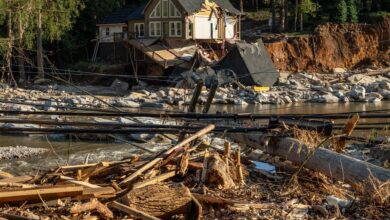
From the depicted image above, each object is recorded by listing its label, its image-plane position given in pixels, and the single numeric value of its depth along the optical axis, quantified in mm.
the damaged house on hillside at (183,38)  43156
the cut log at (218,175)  7461
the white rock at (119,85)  44562
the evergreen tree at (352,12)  53000
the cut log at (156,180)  6902
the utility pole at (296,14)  53281
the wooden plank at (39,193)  6258
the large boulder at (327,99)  37025
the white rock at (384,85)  41425
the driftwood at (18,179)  7168
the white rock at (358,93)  38250
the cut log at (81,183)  6773
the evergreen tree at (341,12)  52406
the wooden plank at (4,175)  7684
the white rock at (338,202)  6930
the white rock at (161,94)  38219
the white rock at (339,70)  48344
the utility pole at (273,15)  54250
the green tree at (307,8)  52438
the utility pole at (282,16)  53719
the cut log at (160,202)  6469
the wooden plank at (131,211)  6116
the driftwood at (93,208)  6117
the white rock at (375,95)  38612
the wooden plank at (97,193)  6454
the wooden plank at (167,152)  7281
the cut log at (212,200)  6738
